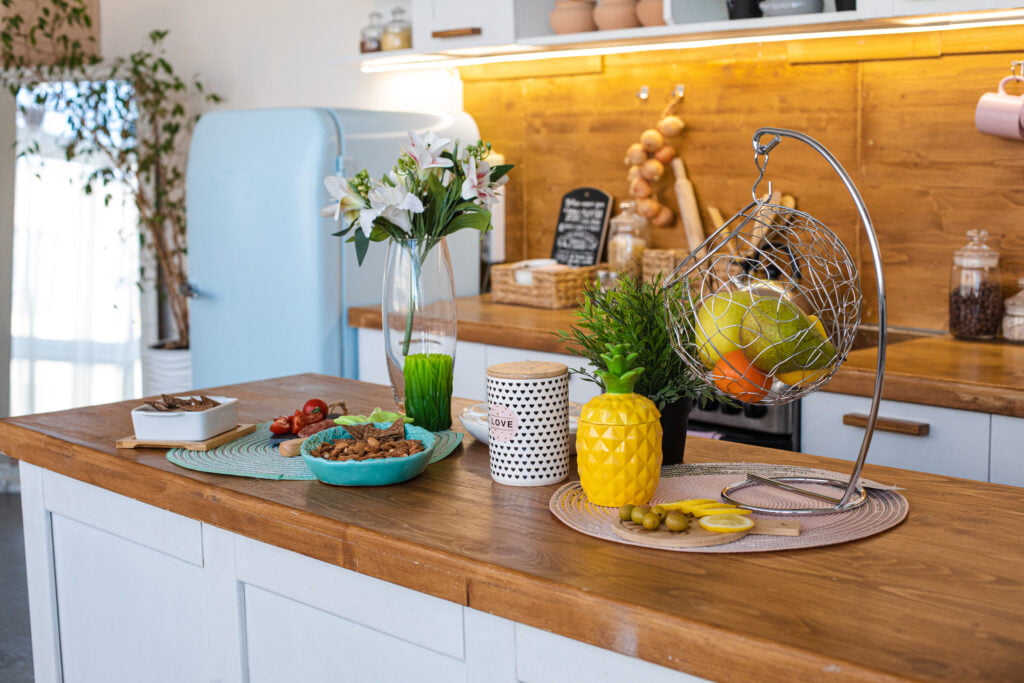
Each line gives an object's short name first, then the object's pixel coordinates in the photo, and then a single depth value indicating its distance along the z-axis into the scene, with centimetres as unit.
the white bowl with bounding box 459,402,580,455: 164
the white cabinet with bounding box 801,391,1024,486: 205
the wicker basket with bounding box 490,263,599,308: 317
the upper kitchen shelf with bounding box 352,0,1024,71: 237
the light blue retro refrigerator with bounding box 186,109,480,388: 315
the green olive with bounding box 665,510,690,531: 120
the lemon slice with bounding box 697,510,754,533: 119
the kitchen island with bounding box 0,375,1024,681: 97
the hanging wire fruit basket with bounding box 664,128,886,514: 122
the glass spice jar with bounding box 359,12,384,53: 347
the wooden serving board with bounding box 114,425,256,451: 164
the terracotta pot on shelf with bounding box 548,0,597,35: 303
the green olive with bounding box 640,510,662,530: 120
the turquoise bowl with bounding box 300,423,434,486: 141
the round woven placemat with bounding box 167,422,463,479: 151
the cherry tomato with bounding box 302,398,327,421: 174
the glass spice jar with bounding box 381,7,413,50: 340
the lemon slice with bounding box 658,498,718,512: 127
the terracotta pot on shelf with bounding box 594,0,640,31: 292
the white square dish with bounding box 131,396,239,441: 165
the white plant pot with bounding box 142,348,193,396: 419
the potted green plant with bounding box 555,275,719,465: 143
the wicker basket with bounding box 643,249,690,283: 309
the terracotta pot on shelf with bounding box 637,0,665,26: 283
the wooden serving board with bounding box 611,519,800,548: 117
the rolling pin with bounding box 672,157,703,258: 321
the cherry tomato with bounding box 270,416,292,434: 170
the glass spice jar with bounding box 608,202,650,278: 320
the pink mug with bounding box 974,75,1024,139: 252
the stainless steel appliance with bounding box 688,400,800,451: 238
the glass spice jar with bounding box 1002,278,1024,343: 252
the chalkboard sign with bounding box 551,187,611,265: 343
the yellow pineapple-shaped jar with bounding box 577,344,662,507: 127
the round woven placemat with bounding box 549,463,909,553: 118
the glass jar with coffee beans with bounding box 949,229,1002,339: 257
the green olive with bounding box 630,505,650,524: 122
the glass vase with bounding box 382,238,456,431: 172
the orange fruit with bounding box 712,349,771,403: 124
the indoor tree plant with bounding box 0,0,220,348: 427
